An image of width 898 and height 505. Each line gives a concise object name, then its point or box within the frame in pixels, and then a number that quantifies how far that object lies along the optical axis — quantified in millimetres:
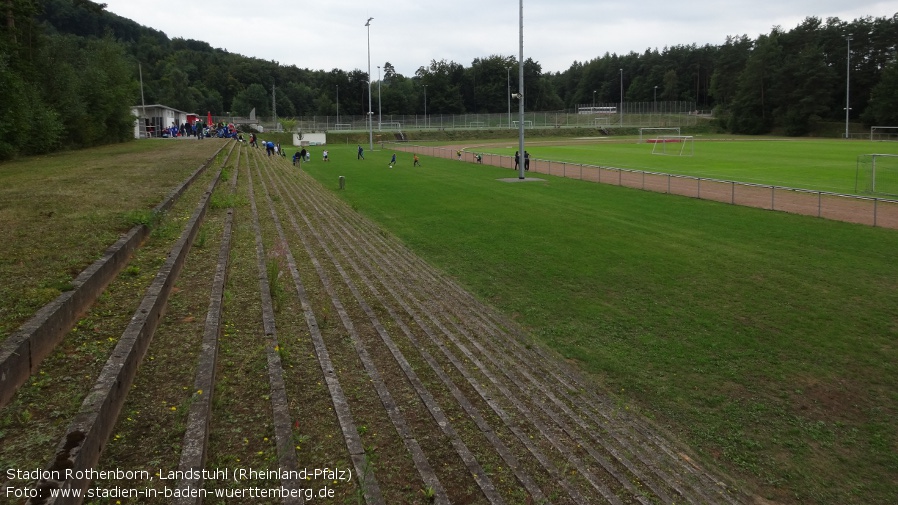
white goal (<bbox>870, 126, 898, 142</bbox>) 82438
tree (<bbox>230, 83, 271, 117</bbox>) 124625
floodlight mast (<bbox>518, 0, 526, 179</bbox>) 33312
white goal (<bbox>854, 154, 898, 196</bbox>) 30359
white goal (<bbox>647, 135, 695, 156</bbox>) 61700
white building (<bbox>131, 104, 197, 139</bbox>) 72438
